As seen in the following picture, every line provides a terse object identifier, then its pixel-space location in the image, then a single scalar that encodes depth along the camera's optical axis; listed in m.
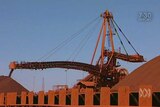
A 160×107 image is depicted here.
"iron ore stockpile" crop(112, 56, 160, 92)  39.00
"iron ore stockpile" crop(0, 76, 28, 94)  92.94
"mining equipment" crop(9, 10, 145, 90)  81.31
